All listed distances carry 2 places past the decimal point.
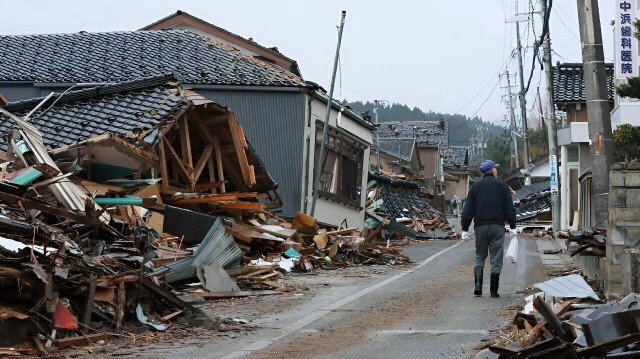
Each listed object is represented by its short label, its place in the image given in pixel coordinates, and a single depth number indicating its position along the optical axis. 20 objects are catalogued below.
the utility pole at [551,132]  38.18
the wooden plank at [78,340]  8.62
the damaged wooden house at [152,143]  16.44
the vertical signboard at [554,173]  37.36
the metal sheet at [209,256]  13.09
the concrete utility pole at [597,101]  16.44
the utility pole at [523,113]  59.04
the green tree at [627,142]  26.92
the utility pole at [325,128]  26.39
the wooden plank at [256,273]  14.28
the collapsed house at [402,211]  38.88
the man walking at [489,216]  13.23
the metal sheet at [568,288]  10.13
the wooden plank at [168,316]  10.24
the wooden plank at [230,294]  12.71
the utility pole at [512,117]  82.31
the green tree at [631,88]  24.84
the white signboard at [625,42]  29.30
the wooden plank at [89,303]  9.37
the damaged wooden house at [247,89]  27.98
